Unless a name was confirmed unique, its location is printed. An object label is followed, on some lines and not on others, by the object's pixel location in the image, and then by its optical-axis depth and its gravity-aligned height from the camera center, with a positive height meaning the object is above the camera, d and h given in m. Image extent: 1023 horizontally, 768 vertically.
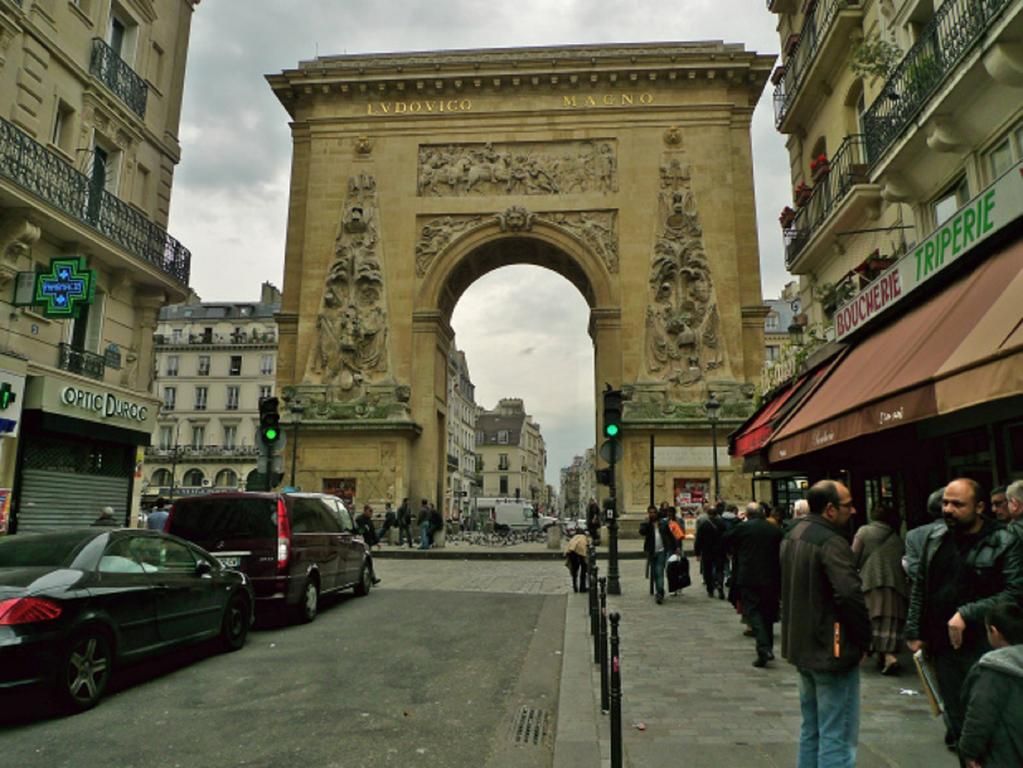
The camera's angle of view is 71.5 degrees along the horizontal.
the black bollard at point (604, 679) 5.41 -1.30
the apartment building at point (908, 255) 5.54 +2.64
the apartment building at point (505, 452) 92.62 +7.22
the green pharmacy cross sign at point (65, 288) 12.66 +3.82
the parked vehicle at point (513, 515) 48.11 -0.48
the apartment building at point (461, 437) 69.12 +7.63
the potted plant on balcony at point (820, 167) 13.51 +6.53
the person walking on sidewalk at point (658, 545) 11.76 -0.59
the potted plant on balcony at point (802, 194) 14.88 +6.69
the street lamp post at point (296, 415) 22.67 +2.93
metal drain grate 4.91 -1.58
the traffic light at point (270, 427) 11.27 +1.23
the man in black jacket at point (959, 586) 3.58 -0.39
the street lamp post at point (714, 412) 21.23 +2.92
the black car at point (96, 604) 5.22 -0.84
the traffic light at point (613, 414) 12.47 +1.67
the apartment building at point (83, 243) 12.72 +5.14
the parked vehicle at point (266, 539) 9.20 -0.44
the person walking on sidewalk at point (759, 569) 7.37 -0.64
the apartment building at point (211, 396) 56.84 +8.80
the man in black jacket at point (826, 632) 3.67 -0.63
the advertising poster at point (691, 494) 23.33 +0.51
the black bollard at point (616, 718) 3.61 -1.06
